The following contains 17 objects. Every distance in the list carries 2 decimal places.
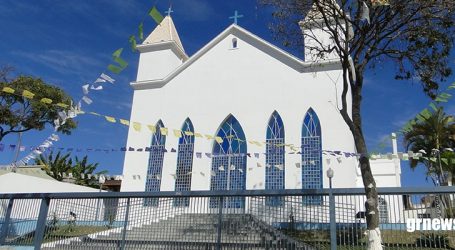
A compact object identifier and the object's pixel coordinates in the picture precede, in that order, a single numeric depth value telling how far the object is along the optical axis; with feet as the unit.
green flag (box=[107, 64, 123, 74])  31.07
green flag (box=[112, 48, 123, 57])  30.35
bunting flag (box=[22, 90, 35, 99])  34.99
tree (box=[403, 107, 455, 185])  72.74
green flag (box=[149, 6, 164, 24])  27.04
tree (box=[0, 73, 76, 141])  68.30
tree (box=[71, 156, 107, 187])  124.36
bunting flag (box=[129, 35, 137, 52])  28.43
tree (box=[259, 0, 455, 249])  29.13
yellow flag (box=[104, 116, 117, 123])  36.45
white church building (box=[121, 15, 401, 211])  57.72
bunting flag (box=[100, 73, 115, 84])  33.30
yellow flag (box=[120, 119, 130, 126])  37.19
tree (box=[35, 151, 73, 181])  124.77
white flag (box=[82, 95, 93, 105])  33.71
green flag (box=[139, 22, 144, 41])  27.33
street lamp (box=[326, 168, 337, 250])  28.09
